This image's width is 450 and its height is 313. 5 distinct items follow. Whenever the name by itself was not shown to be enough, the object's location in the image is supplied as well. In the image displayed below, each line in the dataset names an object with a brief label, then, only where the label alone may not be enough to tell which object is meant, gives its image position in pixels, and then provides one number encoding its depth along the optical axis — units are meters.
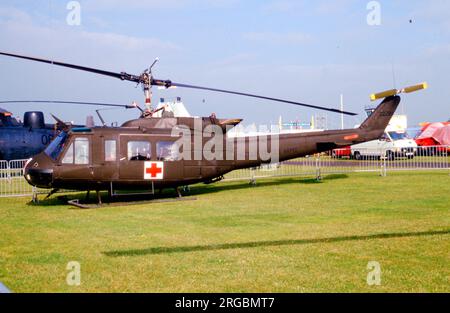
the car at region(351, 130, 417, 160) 28.98
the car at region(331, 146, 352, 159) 36.44
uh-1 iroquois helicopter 12.22
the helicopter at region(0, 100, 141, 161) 22.27
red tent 38.59
